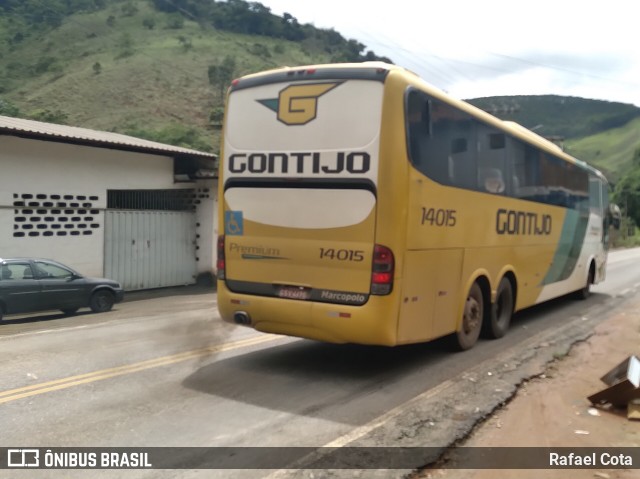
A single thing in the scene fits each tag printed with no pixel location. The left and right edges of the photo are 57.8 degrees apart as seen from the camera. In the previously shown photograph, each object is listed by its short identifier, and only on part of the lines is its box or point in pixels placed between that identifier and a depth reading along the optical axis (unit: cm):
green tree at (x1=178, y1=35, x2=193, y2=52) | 8825
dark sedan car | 1165
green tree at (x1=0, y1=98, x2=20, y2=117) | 4821
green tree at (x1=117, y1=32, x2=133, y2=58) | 8300
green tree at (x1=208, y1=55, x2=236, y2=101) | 7894
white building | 1422
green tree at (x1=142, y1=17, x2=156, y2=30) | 10031
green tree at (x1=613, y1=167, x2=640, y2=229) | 7744
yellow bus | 621
